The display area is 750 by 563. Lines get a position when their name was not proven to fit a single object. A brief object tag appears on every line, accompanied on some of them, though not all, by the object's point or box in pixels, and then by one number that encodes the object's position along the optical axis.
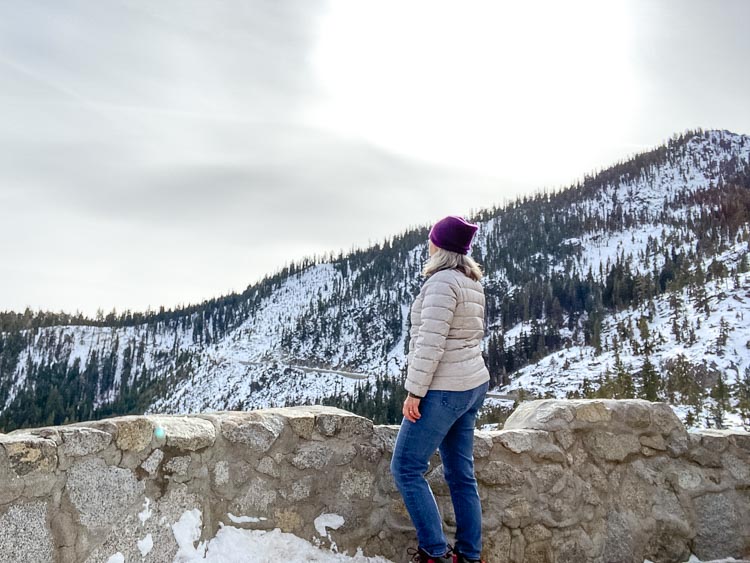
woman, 2.91
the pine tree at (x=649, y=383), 38.33
